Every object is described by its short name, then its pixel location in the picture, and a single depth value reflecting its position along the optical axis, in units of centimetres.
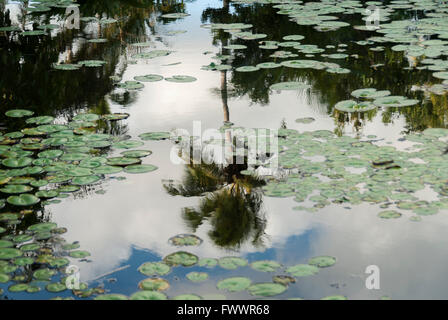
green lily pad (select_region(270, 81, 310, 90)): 592
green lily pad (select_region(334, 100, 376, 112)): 521
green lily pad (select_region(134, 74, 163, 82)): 620
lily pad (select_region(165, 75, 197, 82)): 621
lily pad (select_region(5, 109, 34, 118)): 522
